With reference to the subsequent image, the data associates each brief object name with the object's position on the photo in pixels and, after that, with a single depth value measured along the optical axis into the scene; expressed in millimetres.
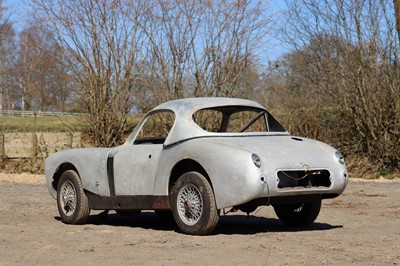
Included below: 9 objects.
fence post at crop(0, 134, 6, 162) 22828
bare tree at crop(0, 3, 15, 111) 61000
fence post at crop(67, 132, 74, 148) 23141
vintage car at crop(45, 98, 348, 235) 8469
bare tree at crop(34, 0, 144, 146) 22766
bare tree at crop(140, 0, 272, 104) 23062
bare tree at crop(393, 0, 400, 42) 22031
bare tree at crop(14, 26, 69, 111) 64625
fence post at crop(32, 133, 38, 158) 22938
